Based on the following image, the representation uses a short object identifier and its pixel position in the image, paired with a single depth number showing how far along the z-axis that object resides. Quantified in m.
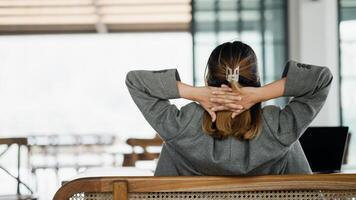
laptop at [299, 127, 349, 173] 3.24
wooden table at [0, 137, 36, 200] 5.13
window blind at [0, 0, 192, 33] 13.39
